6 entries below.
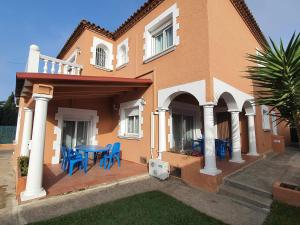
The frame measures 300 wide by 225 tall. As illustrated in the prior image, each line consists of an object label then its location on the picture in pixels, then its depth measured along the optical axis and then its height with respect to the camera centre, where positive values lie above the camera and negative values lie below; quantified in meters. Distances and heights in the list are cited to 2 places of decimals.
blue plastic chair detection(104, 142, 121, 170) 8.78 -1.07
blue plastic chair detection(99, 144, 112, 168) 8.99 -1.18
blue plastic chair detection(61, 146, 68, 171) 8.19 -1.26
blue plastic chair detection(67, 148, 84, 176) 7.38 -1.14
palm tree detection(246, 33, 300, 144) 4.16 +1.33
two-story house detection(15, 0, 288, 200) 6.53 +1.84
